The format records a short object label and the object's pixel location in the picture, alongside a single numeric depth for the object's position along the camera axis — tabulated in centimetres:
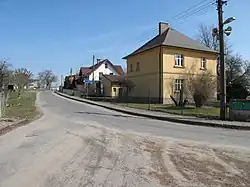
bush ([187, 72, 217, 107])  1915
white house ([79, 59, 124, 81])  5610
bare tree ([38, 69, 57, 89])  10094
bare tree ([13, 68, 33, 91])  4140
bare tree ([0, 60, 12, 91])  3038
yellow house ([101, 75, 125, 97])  3779
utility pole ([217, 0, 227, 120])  1370
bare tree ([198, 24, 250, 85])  3931
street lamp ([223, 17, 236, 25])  1325
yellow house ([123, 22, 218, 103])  2569
